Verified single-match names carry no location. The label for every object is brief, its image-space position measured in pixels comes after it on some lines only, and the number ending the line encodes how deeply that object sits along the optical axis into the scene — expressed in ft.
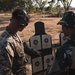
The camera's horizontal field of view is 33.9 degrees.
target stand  8.57
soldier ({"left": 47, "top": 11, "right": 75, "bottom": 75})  4.51
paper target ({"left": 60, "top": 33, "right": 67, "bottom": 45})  9.49
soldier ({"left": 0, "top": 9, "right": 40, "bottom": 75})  5.18
